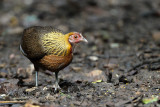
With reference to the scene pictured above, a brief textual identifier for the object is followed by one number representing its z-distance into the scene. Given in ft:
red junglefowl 30.89
